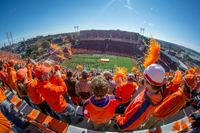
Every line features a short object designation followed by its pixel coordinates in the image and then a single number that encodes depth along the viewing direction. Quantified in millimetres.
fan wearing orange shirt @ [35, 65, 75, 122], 2505
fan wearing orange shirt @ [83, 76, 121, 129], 1693
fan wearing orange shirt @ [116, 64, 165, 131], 1526
